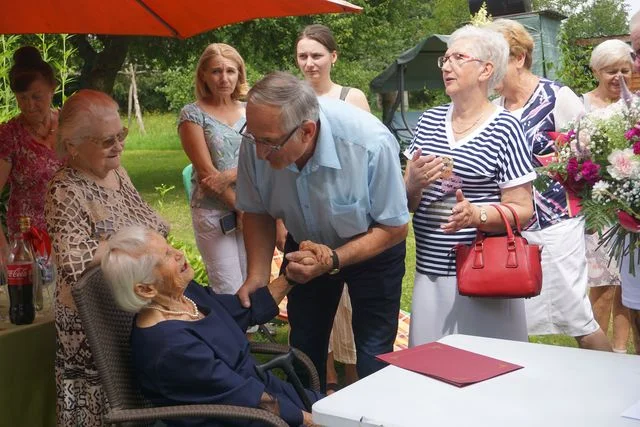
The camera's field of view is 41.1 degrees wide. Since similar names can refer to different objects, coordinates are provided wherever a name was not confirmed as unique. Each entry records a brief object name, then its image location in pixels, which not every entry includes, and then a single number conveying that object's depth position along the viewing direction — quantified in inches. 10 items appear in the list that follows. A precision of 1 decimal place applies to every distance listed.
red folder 89.4
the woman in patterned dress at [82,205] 123.4
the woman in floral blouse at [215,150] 189.0
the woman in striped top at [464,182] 126.1
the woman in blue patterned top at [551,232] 159.2
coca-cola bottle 133.2
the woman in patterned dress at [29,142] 175.5
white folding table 78.0
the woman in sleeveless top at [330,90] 190.5
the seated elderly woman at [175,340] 108.0
